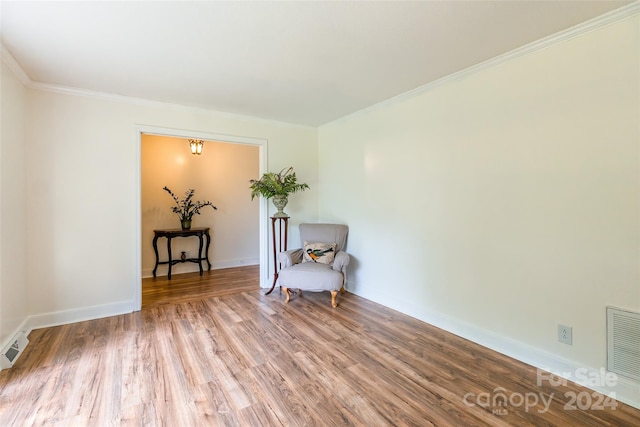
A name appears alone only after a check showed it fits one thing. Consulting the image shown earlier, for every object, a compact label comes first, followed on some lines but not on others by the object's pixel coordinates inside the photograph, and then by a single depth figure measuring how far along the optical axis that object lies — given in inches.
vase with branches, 193.2
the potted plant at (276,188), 151.8
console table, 182.5
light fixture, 191.0
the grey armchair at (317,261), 133.2
